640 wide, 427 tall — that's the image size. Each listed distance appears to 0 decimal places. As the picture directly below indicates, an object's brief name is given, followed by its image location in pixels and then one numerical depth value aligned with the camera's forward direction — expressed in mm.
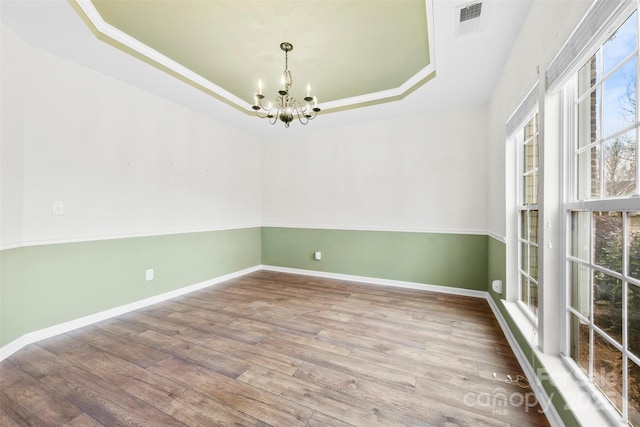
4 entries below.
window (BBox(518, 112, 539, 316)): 1997
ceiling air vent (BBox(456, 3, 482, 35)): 1801
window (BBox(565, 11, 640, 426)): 988
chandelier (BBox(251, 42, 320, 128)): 2287
